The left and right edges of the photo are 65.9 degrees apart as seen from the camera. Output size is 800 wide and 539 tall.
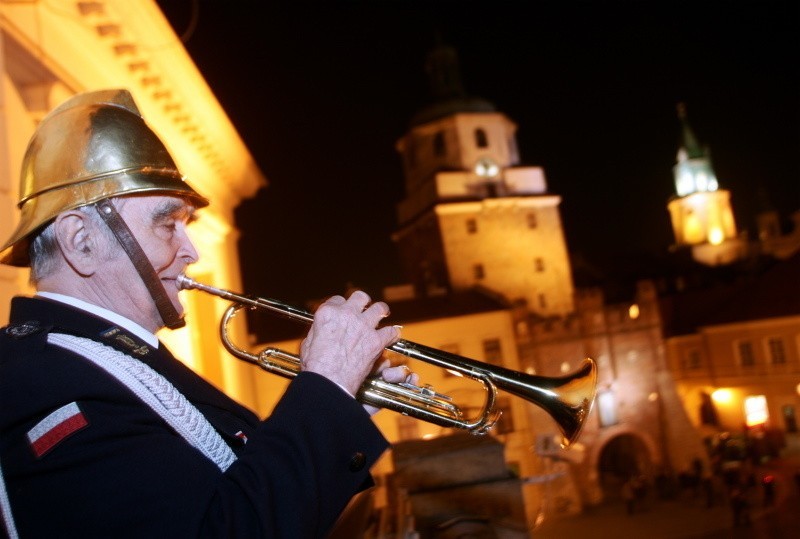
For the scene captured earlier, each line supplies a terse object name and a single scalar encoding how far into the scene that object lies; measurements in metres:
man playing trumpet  1.25
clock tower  34.16
